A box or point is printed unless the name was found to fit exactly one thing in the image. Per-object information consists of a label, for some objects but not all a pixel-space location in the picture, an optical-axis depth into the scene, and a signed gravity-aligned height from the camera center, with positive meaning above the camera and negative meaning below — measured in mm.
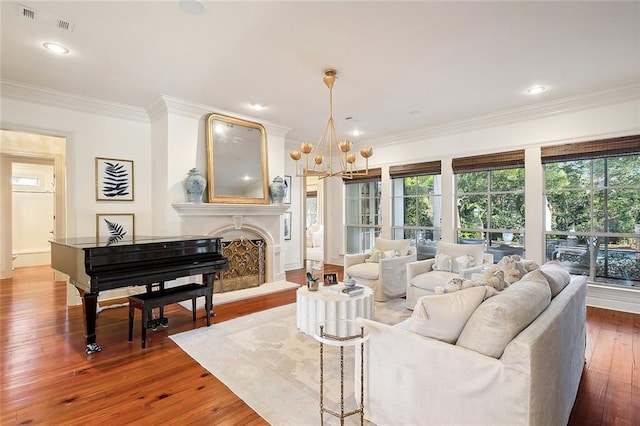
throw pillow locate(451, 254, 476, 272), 4051 -683
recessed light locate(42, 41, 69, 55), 2995 +1653
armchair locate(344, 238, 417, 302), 4473 -842
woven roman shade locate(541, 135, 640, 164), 3995 +833
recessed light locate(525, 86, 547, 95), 3963 +1579
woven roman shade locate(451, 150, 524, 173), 4906 +820
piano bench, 3082 -914
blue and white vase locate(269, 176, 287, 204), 5504 +404
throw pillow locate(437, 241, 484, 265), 4113 -538
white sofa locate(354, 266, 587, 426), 1396 -846
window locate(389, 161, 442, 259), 6004 +179
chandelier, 3531 +726
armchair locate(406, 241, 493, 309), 3932 -749
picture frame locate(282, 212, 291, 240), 6824 -298
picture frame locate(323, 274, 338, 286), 3541 -771
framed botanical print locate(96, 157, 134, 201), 4555 +525
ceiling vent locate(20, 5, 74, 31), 2510 +1652
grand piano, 2912 -514
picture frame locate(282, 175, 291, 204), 6843 +501
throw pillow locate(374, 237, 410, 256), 4859 -548
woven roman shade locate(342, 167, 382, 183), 6752 +810
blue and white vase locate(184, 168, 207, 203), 4492 +406
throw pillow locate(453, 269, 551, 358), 1511 -559
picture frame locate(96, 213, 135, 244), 4547 -163
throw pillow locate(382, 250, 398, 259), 4734 -654
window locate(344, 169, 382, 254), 7027 +0
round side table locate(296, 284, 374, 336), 3068 -963
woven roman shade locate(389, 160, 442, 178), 5862 +836
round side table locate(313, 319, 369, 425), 1710 -728
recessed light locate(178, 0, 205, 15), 2359 +1614
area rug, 2123 -1320
